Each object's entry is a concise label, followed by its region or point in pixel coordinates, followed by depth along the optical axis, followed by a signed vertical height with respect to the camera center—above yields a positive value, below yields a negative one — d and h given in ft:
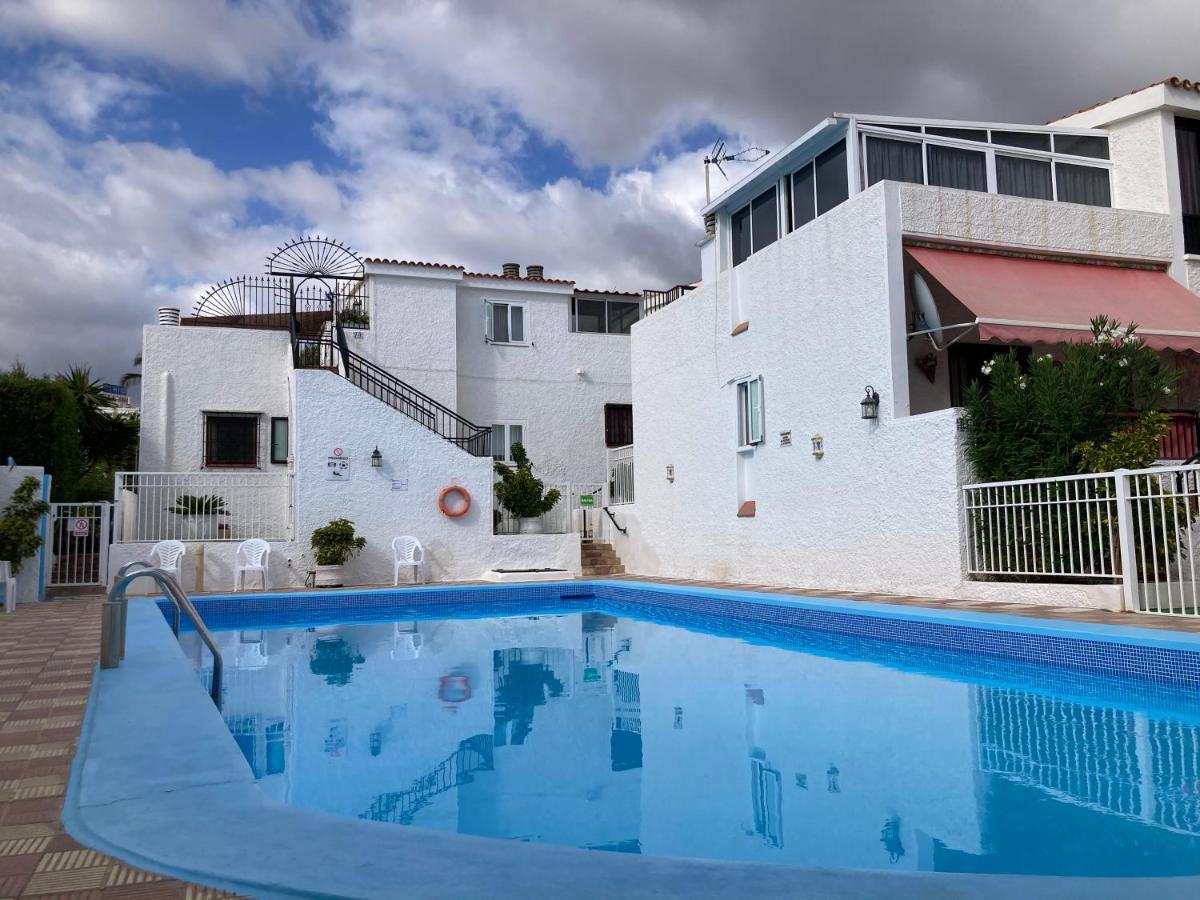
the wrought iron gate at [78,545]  48.98 -0.13
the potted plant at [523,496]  59.82 +2.41
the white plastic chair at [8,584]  38.45 -1.74
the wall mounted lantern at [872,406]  39.50 +5.21
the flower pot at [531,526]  59.88 +0.39
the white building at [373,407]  55.36 +9.43
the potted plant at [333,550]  52.37 -0.80
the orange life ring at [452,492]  57.16 +2.10
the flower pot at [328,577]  52.15 -2.38
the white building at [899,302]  38.04 +10.36
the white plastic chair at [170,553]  49.49 -0.74
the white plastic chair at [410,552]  55.57 -1.09
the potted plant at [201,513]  56.44 +1.66
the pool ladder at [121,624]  18.85 -1.82
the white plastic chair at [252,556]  51.70 -1.02
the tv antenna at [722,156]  54.85 +23.10
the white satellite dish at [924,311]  39.32 +9.48
